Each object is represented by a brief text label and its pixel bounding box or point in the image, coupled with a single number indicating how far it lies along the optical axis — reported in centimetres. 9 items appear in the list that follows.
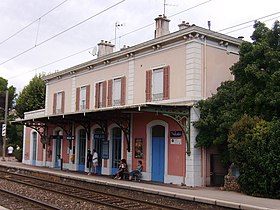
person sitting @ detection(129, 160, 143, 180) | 1914
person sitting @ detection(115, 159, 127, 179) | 1974
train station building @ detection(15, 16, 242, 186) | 1736
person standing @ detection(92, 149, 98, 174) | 2225
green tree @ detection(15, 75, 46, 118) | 4041
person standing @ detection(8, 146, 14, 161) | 3947
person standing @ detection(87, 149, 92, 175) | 2240
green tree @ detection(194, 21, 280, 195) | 1488
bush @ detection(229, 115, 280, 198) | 1359
